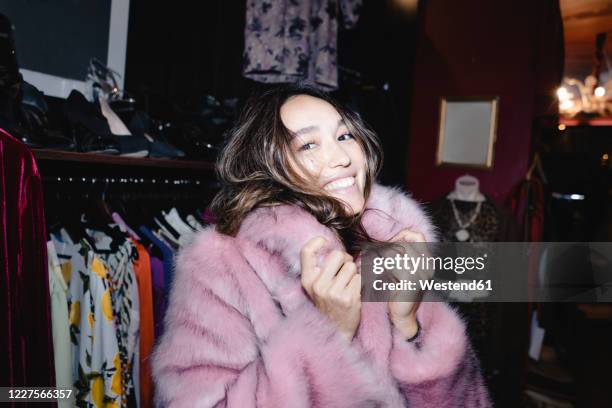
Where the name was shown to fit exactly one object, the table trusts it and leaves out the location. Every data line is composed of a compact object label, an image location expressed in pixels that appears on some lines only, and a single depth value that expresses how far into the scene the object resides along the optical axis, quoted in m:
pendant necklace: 2.21
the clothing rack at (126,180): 1.37
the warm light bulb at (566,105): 1.92
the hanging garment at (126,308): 1.23
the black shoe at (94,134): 1.26
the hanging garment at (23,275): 0.91
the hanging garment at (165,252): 1.40
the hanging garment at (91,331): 1.15
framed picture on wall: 2.48
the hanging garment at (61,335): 1.07
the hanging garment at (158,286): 1.37
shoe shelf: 1.14
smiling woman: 0.76
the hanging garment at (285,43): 1.94
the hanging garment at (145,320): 1.28
